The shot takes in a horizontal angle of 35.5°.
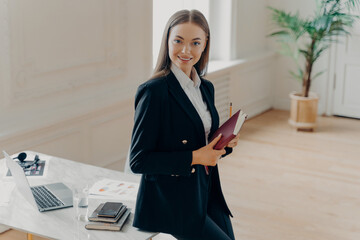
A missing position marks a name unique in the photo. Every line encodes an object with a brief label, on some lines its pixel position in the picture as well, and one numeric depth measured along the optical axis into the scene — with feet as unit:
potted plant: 20.67
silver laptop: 8.21
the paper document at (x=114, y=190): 8.81
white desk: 7.57
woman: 7.25
